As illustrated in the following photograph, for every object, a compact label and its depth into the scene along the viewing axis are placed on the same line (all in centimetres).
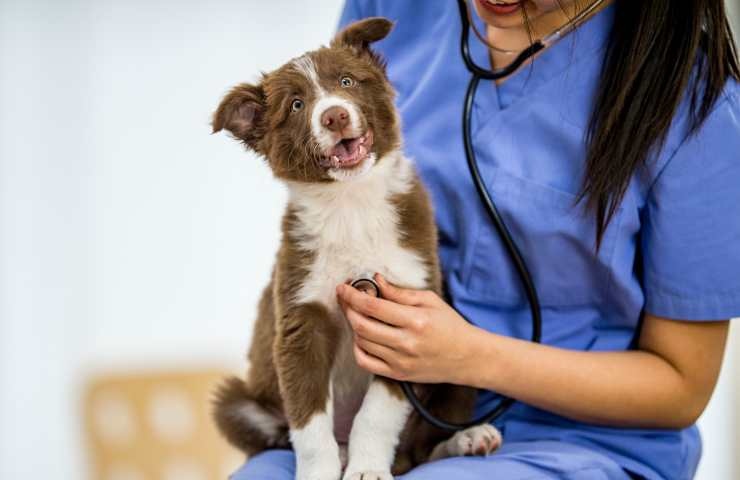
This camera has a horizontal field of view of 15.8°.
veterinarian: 232
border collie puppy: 228
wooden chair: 296
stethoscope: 232
